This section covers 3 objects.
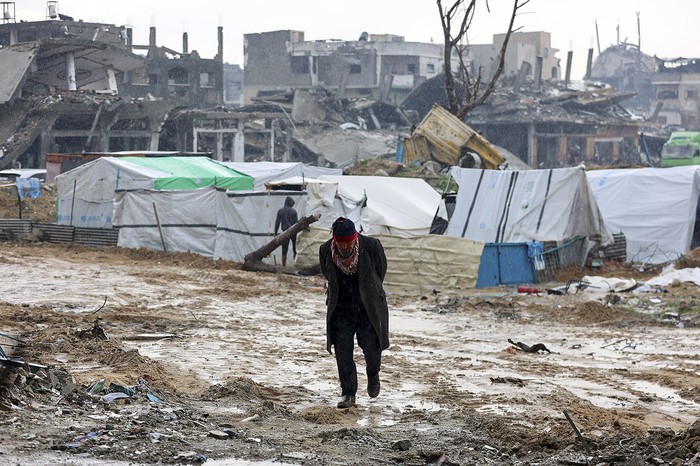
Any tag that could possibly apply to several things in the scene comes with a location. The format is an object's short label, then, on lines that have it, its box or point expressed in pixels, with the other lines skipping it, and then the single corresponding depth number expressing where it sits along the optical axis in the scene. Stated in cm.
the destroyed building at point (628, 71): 9362
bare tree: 3319
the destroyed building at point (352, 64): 7338
